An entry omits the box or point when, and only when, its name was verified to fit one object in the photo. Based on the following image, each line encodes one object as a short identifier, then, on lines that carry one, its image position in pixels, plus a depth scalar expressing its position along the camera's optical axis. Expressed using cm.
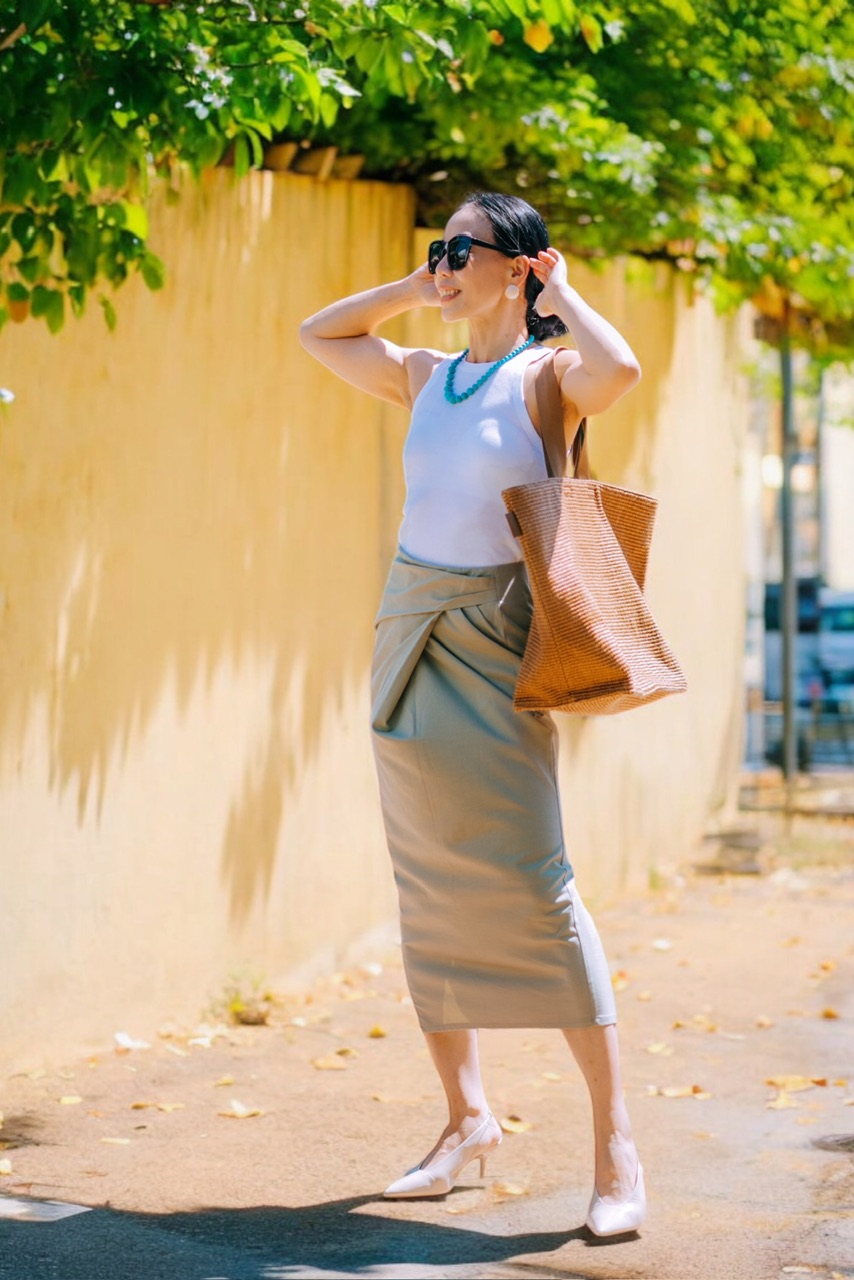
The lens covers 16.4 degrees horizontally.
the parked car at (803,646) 2521
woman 588
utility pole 1748
